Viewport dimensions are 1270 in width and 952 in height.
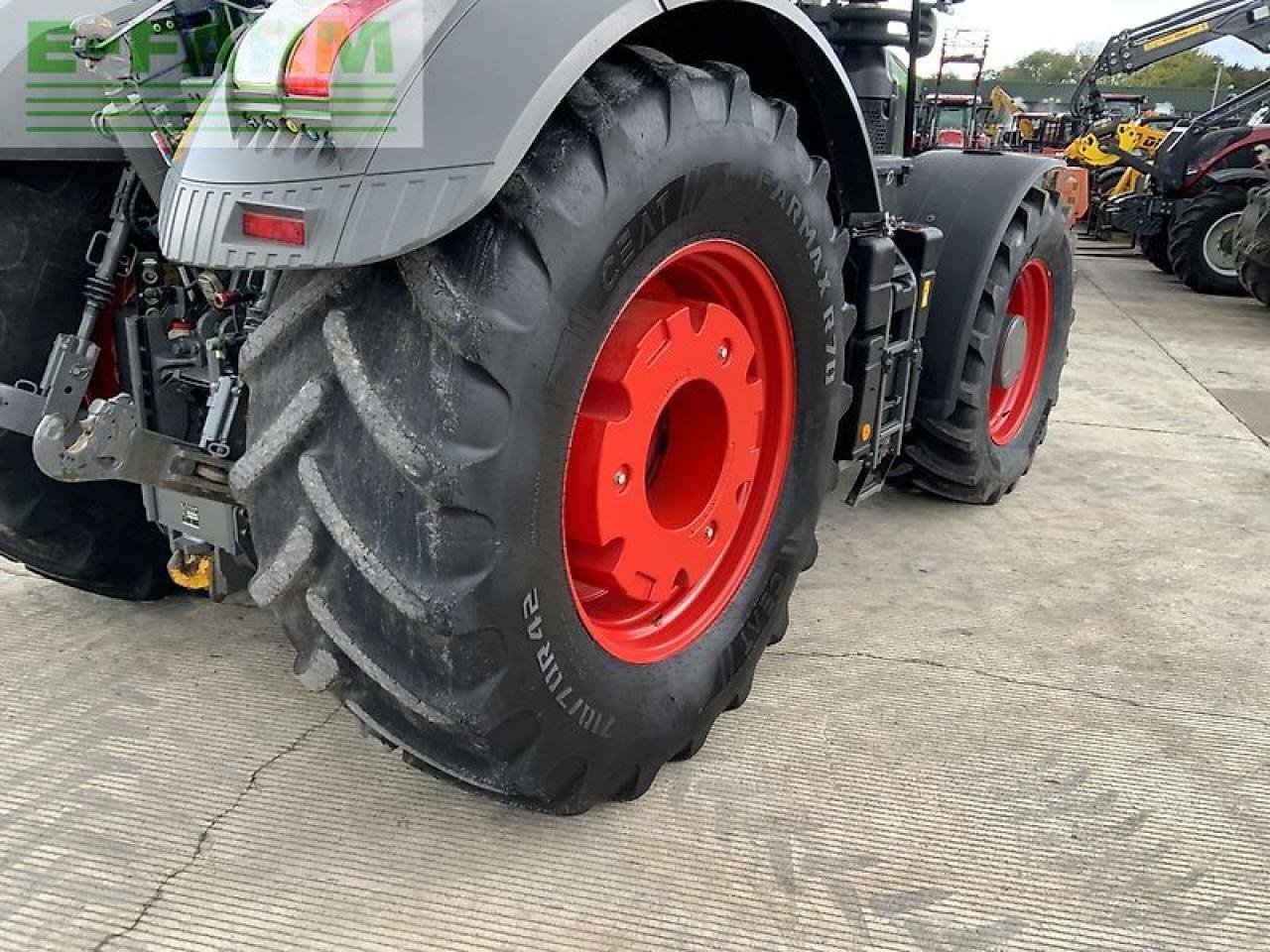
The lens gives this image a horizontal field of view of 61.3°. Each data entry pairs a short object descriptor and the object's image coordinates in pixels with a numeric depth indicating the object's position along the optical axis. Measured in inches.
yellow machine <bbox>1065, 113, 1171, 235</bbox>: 505.4
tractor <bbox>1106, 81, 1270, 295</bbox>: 411.8
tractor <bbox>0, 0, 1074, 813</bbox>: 58.2
